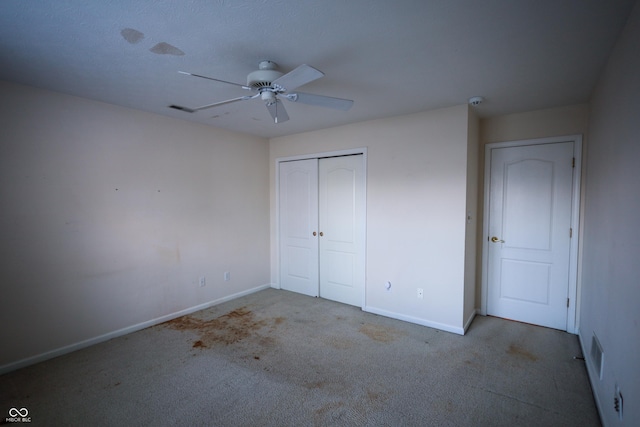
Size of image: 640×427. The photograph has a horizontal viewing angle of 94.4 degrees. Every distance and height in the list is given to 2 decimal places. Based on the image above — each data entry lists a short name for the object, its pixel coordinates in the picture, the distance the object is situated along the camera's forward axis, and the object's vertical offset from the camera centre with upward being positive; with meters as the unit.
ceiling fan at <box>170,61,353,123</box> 1.83 +0.75
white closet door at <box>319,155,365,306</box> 3.96 -0.37
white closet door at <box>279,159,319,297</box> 4.41 -0.37
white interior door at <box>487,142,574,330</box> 3.21 -0.35
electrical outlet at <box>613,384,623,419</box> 1.54 -1.07
